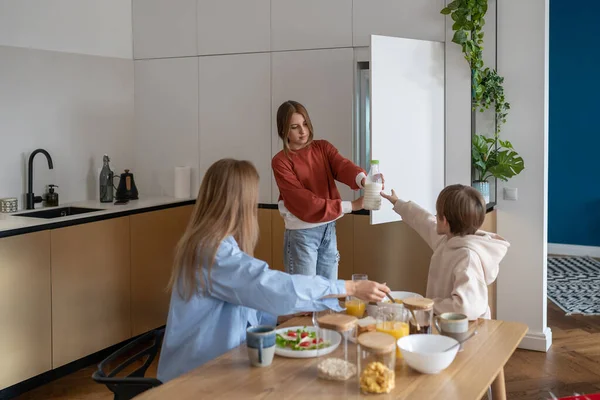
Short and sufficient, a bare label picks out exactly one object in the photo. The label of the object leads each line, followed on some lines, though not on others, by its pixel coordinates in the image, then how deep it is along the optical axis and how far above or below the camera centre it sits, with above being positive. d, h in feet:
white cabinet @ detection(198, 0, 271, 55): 14.71 +2.80
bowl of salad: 6.28 -1.67
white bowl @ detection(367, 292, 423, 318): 7.00 -1.47
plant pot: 13.30 -0.55
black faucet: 13.58 -0.55
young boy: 7.39 -1.08
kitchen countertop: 11.29 -1.01
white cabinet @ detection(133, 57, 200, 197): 15.78 +0.82
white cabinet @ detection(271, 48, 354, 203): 13.83 +1.41
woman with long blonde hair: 6.60 -1.18
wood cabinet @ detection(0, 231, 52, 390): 11.08 -2.37
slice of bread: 6.41 -1.52
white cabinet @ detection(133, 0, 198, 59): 15.62 +2.91
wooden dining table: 5.48 -1.80
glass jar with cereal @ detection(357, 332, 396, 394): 5.49 -1.63
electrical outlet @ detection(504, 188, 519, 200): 13.62 -0.69
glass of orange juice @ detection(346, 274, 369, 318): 7.06 -1.47
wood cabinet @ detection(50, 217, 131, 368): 12.05 -2.30
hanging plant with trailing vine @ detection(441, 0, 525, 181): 12.80 +1.24
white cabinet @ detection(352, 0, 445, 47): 13.14 +2.61
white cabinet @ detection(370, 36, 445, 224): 12.13 +0.71
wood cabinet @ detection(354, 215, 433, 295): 13.55 -1.82
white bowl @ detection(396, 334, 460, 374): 5.79 -1.63
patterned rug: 17.04 -3.43
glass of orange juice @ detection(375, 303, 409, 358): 6.35 -1.49
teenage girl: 11.48 -0.54
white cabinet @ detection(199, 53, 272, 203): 14.83 +1.01
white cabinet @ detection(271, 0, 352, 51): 13.85 +2.67
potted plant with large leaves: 13.30 -0.08
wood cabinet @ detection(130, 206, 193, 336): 13.76 -2.04
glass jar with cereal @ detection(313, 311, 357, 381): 5.79 -1.65
